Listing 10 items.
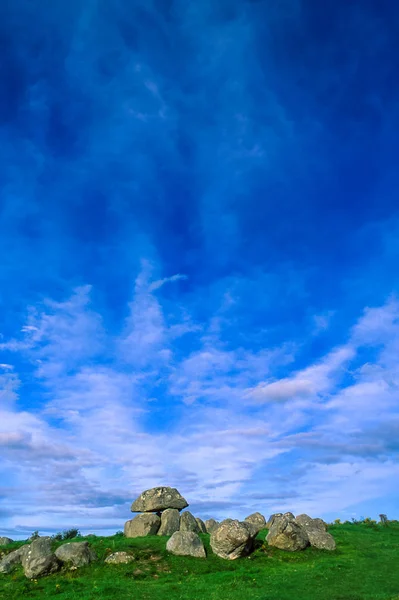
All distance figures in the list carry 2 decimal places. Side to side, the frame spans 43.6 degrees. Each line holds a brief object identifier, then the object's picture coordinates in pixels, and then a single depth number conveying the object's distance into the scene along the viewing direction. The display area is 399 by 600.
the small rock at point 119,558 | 41.69
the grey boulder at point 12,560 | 43.41
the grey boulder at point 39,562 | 40.50
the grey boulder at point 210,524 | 55.75
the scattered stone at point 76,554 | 41.71
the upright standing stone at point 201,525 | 54.65
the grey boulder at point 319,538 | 47.53
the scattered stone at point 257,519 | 59.09
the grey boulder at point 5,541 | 54.94
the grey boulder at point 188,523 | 53.72
